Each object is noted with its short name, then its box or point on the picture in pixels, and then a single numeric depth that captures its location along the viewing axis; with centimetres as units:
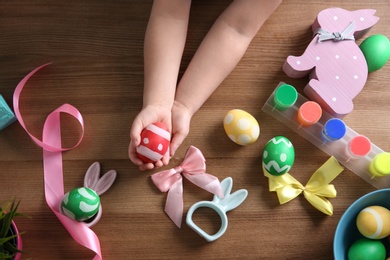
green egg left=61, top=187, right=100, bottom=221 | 72
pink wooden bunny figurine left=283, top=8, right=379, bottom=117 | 81
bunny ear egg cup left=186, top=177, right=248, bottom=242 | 78
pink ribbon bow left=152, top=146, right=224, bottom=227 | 79
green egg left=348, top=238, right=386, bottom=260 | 71
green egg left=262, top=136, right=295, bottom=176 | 76
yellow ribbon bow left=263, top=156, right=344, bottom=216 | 79
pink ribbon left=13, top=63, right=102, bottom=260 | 75
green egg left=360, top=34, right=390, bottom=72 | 83
